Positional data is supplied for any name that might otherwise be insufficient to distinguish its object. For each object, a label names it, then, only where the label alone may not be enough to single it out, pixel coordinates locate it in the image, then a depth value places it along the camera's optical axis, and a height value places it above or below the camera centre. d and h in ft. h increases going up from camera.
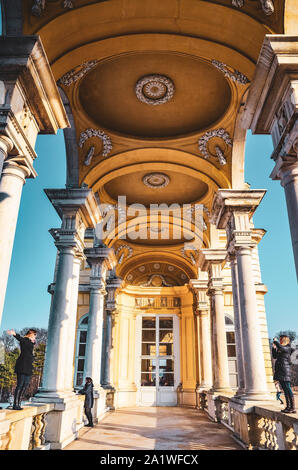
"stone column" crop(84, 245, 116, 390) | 34.32 +5.85
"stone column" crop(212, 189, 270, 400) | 20.90 +6.64
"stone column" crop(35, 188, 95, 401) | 21.53 +4.99
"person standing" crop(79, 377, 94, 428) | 26.48 -2.22
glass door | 50.16 +1.15
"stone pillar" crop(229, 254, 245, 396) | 22.70 +3.02
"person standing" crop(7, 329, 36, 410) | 15.57 +0.04
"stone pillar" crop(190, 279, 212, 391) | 44.14 +4.60
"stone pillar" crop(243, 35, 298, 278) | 13.62 +10.85
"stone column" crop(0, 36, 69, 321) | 13.23 +9.93
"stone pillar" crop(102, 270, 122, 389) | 44.95 +6.72
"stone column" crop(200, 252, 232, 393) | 33.14 +5.18
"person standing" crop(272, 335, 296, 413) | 15.38 +0.43
